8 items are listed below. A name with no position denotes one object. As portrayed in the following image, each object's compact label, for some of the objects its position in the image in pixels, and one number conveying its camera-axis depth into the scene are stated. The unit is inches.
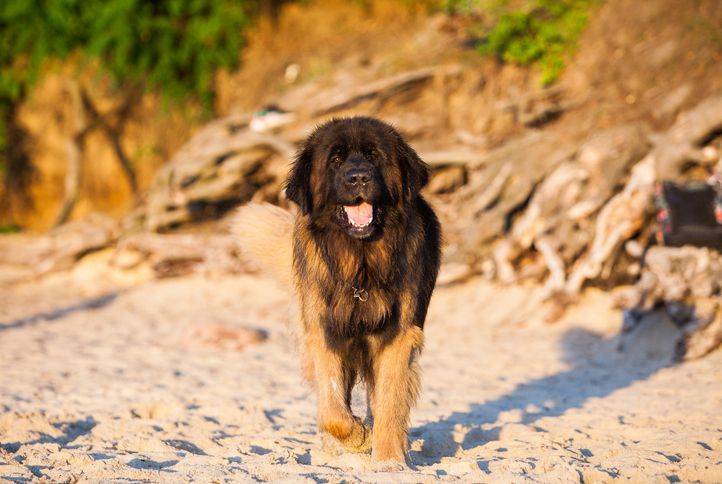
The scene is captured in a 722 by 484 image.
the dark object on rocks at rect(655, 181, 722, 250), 298.8
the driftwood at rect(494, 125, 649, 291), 364.2
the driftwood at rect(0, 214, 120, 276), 529.0
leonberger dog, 166.2
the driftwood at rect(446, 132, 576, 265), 404.8
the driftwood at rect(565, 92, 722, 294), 334.3
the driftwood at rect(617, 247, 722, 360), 280.1
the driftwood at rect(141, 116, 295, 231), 513.0
